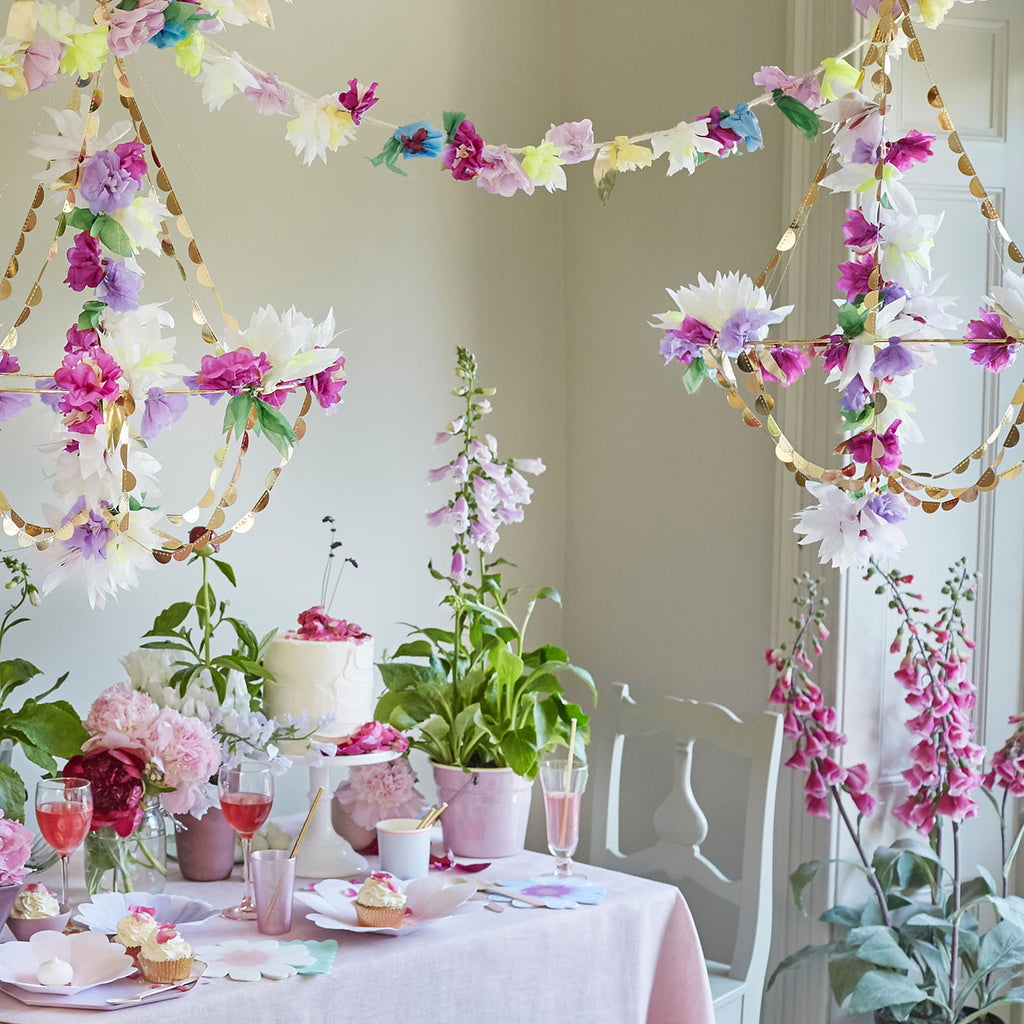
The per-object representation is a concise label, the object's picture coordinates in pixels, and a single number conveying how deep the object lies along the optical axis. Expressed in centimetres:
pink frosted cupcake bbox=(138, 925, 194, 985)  152
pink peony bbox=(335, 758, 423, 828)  209
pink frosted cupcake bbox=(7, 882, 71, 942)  165
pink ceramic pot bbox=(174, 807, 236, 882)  196
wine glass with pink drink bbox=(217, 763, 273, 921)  173
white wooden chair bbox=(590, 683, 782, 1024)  227
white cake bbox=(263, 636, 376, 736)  205
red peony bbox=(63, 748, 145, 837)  174
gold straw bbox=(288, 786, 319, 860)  184
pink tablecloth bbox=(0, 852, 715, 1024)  155
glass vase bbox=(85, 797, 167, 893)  181
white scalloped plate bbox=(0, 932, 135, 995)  153
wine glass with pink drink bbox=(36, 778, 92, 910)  162
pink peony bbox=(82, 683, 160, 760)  180
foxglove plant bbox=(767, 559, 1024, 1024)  232
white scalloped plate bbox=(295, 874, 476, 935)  173
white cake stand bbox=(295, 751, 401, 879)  198
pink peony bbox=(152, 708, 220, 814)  180
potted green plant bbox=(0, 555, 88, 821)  186
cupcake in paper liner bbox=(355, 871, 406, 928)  171
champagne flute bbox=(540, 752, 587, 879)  195
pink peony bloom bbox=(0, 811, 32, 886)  156
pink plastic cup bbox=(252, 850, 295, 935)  170
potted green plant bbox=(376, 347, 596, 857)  208
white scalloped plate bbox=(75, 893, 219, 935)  172
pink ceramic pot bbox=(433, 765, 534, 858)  208
